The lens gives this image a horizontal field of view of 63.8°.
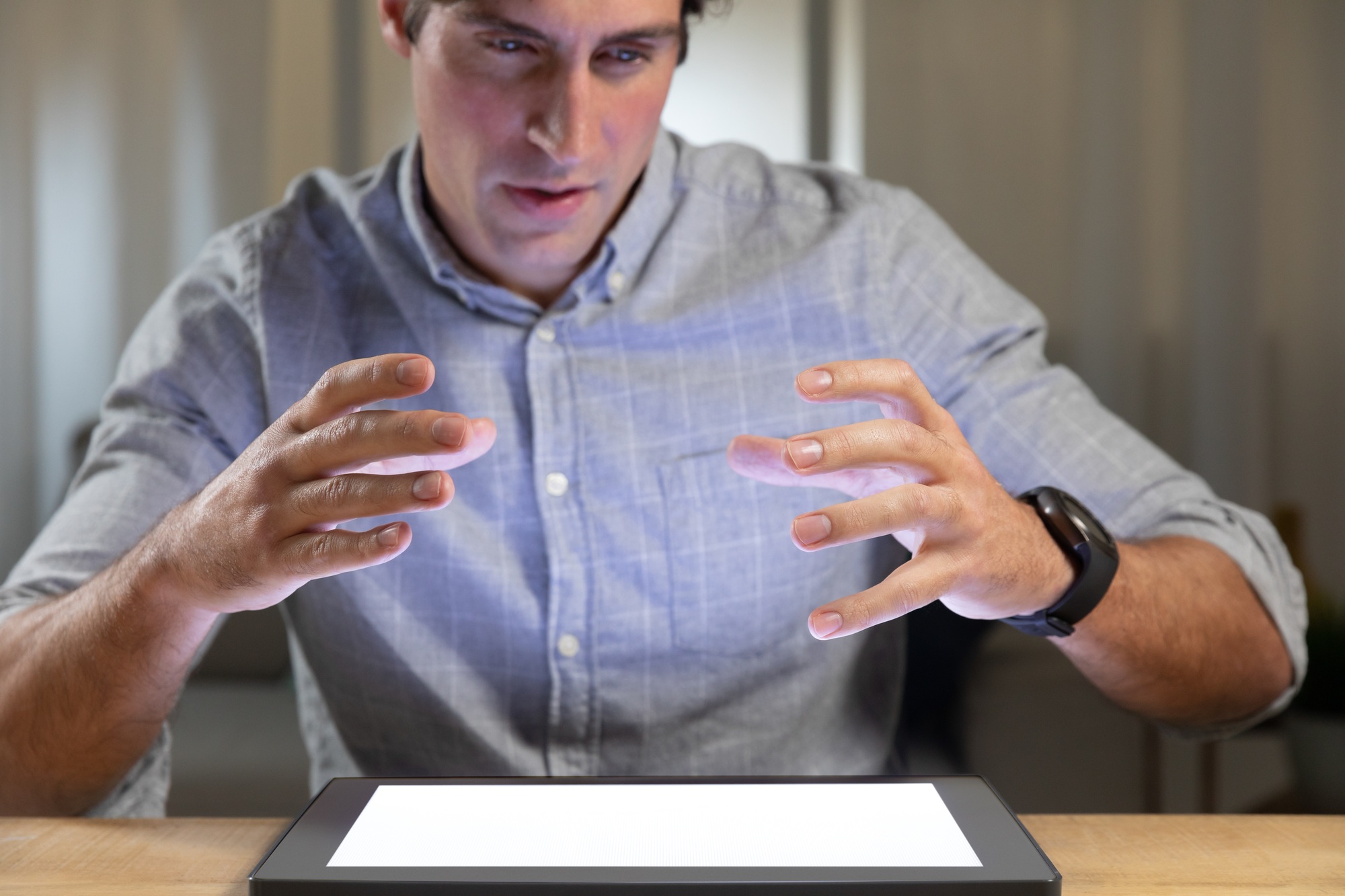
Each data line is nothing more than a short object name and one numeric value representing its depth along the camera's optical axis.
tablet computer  0.52
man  0.94
